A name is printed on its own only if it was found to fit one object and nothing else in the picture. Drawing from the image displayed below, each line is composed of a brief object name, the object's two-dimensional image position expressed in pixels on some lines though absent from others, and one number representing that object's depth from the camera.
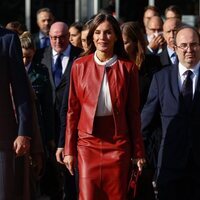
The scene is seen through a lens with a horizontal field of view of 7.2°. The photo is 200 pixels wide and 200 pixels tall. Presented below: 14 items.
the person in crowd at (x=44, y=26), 23.72
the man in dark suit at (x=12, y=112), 11.88
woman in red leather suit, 12.63
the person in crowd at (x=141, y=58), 15.20
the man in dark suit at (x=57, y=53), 17.89
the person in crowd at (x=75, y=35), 20.60
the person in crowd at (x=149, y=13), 24.16
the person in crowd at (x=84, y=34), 16.73
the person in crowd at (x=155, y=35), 19.90
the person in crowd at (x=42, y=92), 16.40
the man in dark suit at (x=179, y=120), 13.36
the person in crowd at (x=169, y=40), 16.97
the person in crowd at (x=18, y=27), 21.62
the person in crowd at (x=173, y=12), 23.25
